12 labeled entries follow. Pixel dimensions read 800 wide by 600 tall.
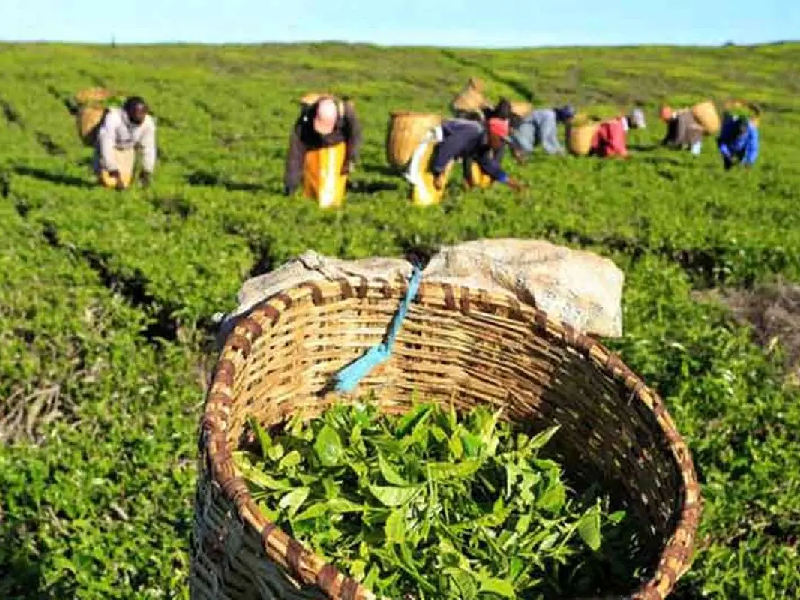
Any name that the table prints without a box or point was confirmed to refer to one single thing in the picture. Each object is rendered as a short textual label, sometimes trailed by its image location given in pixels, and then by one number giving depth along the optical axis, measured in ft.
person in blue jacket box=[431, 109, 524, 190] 38.47
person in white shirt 37.76
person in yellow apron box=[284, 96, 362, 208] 35.68
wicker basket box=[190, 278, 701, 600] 5.81
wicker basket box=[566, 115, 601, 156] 66.80
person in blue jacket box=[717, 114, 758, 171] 56.95
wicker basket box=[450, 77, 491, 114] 60.34
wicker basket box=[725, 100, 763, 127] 61.34
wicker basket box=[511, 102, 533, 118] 66.86
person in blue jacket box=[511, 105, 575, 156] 61.57
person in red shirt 62.08
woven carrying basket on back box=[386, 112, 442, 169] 47.98
